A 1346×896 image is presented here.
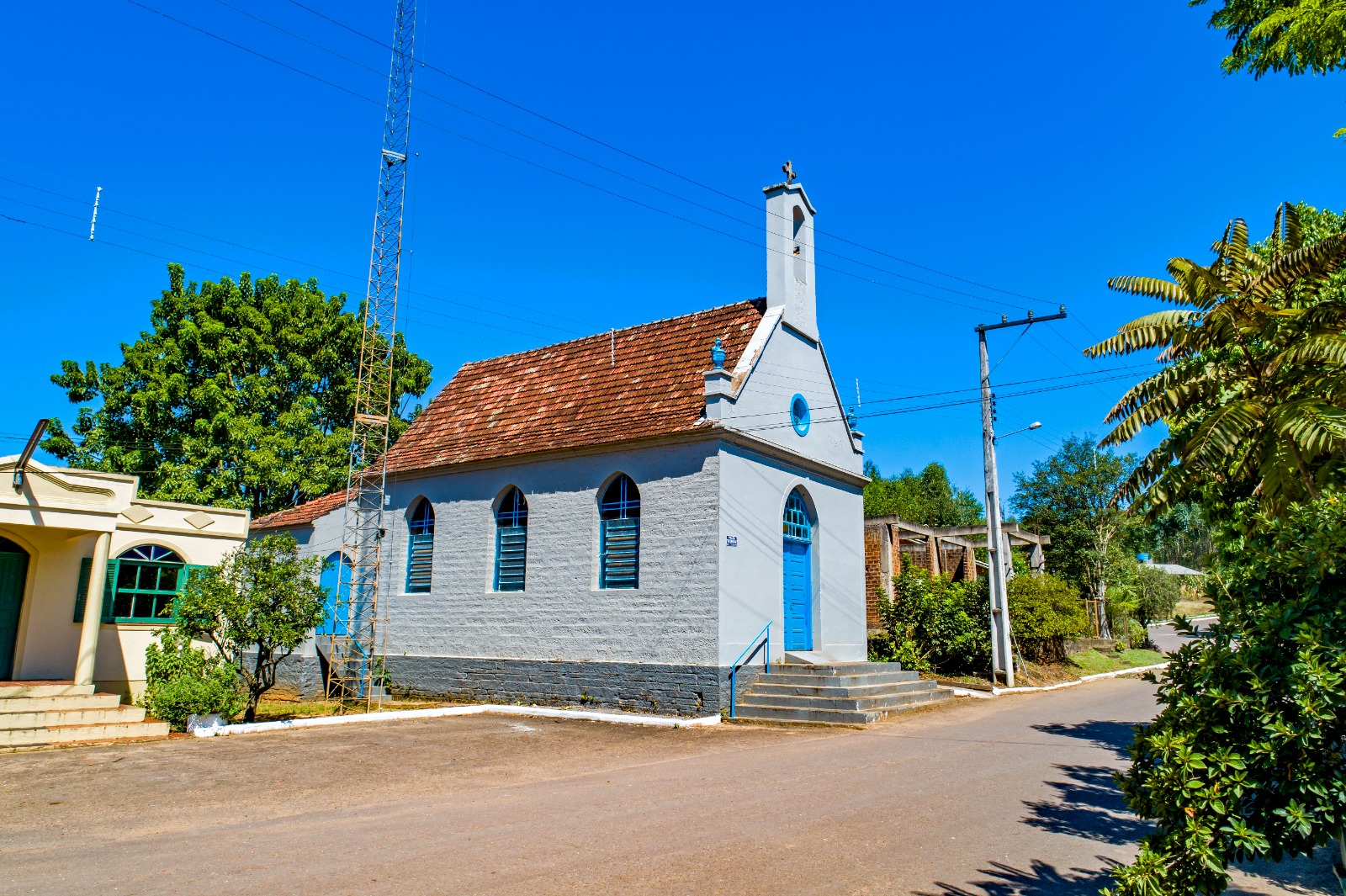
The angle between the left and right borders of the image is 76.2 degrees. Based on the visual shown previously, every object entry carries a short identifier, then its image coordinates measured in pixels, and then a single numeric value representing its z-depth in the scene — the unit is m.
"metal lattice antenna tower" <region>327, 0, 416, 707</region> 20.02
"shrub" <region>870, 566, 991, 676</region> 22.39
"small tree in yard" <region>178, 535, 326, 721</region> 14.48
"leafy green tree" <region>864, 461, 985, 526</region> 62.88
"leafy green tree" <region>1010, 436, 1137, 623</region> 39.09
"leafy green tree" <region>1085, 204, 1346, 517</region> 7.83
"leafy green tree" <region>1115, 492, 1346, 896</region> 4.08
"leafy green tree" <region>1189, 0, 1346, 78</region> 7.63
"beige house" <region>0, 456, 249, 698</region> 14.16
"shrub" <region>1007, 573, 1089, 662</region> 24.05
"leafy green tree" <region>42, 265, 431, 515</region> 28.72
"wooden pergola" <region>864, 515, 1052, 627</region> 24.71
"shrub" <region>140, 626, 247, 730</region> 14.16
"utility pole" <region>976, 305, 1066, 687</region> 21.19
